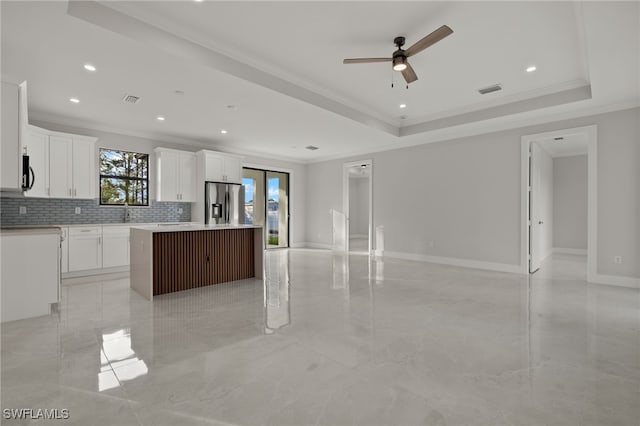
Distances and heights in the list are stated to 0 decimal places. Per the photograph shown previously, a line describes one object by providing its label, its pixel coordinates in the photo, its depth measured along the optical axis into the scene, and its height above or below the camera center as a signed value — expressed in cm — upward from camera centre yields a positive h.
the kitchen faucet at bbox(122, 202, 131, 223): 601 -1
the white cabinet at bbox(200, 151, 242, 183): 664 +105
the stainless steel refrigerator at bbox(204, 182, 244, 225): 673 +24
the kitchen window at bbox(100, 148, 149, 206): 586 +70
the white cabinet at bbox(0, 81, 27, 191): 309 +78
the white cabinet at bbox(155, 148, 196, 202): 623 +80
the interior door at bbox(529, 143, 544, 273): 542 +6
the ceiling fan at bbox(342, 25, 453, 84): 294 +163
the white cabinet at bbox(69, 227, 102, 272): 499 -58
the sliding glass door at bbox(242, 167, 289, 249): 887 +31
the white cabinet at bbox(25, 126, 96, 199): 479 +83
